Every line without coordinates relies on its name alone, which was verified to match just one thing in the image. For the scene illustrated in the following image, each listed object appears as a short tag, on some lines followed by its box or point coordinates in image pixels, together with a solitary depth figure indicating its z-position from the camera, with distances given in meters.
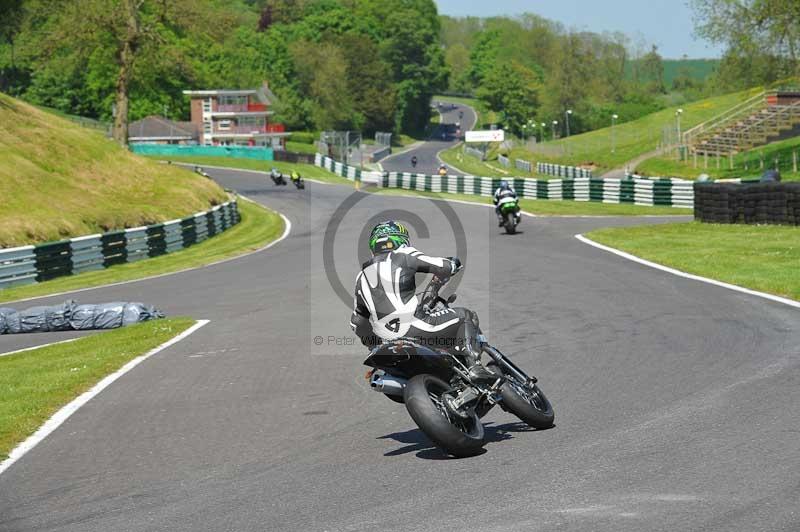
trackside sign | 146.75
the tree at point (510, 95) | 174.25
